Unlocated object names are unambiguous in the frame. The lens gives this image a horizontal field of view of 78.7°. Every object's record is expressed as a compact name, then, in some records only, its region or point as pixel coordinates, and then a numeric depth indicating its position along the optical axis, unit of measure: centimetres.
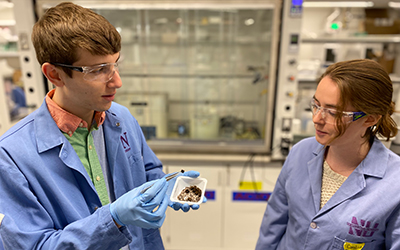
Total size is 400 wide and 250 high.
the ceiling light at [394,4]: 212
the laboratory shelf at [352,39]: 210
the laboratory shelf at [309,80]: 226
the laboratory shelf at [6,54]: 270
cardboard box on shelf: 250
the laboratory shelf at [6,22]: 385
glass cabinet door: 263
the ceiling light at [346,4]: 205
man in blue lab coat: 79
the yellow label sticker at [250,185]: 237
